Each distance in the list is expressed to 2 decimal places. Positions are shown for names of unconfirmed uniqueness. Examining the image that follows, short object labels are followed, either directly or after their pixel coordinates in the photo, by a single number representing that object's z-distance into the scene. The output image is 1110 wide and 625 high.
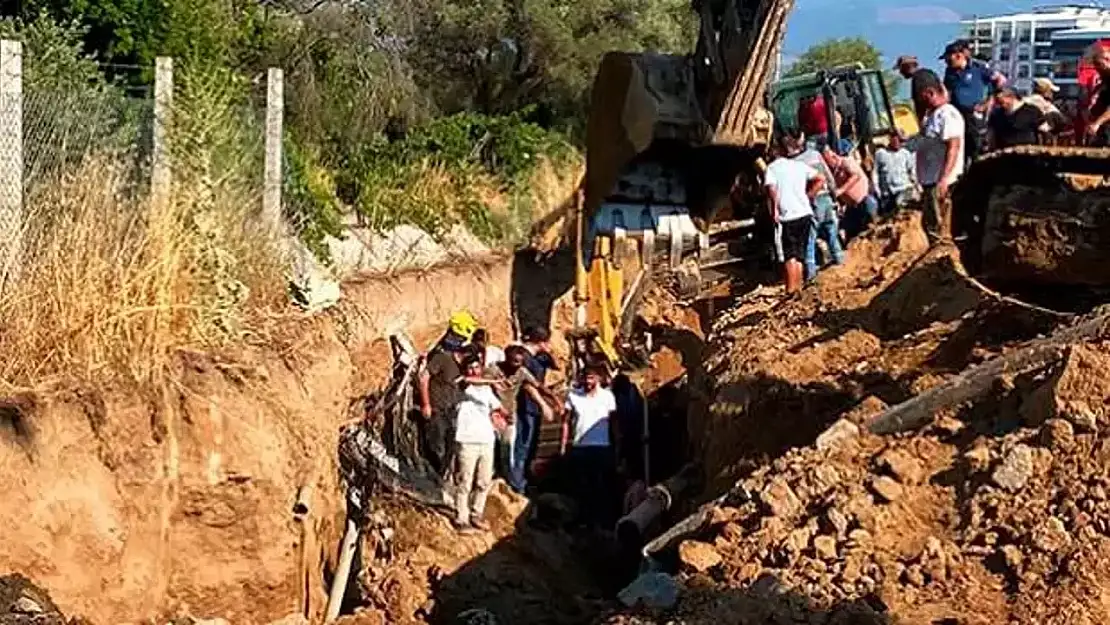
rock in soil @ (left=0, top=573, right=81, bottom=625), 9.83
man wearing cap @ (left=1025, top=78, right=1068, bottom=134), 15.19
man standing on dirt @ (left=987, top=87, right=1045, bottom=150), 15.28
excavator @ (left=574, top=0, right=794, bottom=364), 17.22
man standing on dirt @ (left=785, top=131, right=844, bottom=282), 16.62
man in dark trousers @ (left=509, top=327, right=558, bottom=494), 15.39
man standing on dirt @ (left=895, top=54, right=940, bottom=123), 15.35
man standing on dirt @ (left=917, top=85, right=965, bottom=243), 14.38
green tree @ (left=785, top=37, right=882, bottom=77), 60.38
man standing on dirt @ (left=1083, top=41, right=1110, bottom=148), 12.16
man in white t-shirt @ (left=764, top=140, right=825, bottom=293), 16.25
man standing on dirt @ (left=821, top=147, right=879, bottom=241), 17.83
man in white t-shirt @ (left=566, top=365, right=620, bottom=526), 15.56
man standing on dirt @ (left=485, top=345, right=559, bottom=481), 15.33
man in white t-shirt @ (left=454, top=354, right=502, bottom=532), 14.51
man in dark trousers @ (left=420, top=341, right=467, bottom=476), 14.78
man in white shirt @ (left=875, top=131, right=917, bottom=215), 18.27
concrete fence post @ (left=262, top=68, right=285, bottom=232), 15.55
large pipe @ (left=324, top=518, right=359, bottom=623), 13.24
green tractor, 20.50
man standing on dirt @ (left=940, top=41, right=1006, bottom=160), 16.56
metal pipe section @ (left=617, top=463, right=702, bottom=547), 13.27
